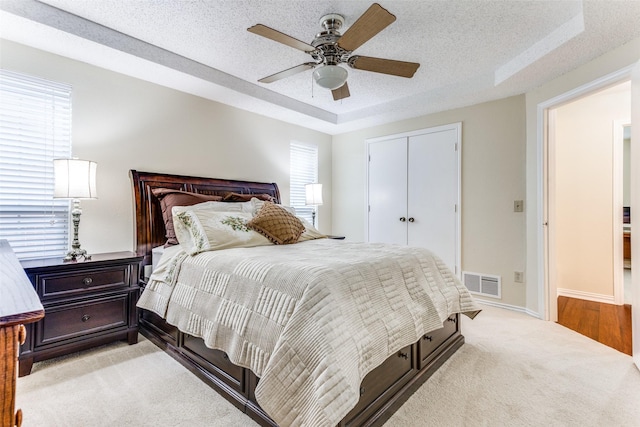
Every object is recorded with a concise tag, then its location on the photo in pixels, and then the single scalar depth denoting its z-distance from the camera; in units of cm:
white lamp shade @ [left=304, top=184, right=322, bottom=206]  431
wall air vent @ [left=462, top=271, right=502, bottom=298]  361
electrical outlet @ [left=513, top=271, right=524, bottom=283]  342
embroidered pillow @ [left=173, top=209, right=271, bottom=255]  231
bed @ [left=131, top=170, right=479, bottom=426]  129
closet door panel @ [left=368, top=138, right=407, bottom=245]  441
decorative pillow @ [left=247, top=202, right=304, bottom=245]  266
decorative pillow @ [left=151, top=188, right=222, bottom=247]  281
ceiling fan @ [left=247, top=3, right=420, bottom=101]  197
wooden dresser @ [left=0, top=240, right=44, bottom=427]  79
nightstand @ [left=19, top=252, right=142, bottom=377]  211
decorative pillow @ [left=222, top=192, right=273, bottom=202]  328
